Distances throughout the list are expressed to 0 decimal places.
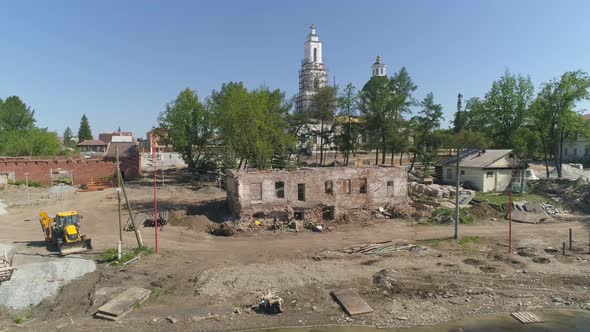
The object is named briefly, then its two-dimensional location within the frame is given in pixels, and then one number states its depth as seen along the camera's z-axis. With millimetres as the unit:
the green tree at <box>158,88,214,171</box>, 49281
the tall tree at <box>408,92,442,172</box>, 48506
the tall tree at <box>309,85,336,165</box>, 51000
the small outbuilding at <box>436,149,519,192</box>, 40344
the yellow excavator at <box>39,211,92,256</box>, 20734
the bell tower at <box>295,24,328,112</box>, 90062
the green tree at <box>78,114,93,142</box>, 117062
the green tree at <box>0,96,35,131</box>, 76750
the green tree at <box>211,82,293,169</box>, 36781
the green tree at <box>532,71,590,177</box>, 43438
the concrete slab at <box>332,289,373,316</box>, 15523
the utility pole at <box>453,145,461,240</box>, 24103
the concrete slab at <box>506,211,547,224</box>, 30000
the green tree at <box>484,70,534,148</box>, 51031
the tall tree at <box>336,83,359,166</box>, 50031
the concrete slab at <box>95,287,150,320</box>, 14891
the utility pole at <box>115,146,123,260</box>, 20078
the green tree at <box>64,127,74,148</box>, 125438
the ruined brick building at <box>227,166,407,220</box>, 28203
